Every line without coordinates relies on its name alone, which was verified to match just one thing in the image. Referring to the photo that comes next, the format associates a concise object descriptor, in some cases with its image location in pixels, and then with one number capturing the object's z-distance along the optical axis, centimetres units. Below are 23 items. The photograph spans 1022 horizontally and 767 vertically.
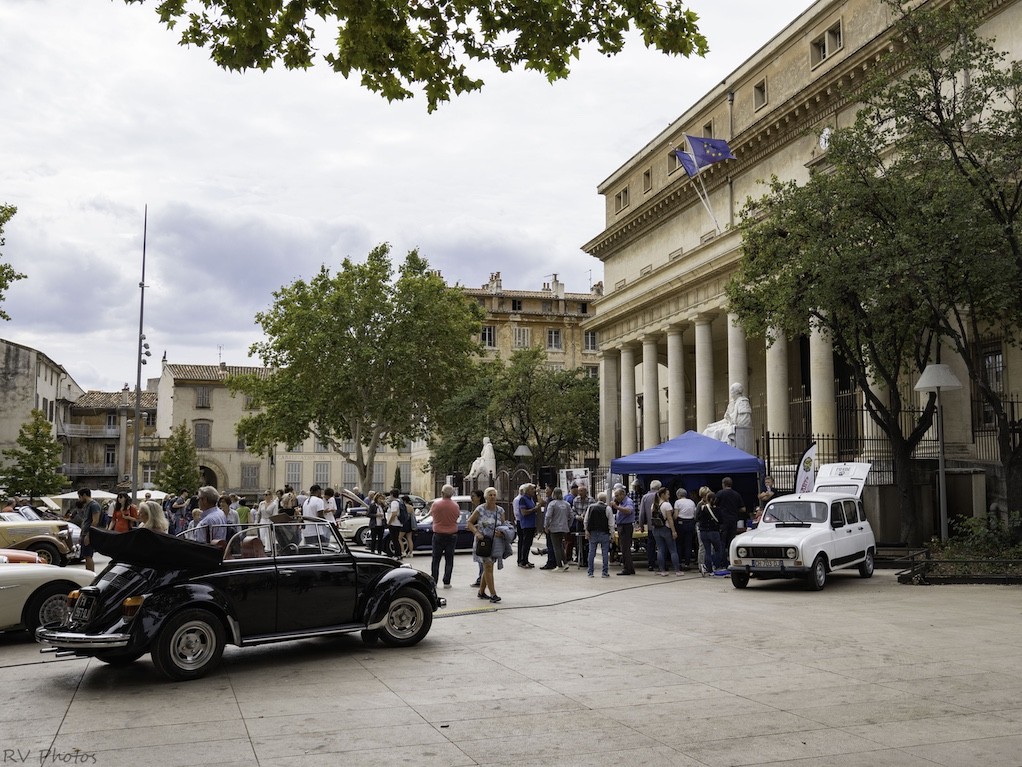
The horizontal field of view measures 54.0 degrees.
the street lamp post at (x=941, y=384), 1978
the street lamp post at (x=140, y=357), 3704
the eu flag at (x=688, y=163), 3397
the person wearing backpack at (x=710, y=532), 1945
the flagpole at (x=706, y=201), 3516
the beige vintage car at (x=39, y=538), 2180
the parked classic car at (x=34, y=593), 1144
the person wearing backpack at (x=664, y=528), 2011
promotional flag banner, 2238
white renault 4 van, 1670
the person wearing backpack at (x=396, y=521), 2350
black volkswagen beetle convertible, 909
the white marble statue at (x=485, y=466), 3869
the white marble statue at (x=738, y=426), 2667
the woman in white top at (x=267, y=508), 2223
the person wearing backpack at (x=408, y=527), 2428
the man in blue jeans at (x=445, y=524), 1573
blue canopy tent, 2161
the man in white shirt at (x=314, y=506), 2234
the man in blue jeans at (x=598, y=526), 1886
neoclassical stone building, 2905
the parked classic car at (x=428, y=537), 2642
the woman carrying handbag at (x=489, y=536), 1508
